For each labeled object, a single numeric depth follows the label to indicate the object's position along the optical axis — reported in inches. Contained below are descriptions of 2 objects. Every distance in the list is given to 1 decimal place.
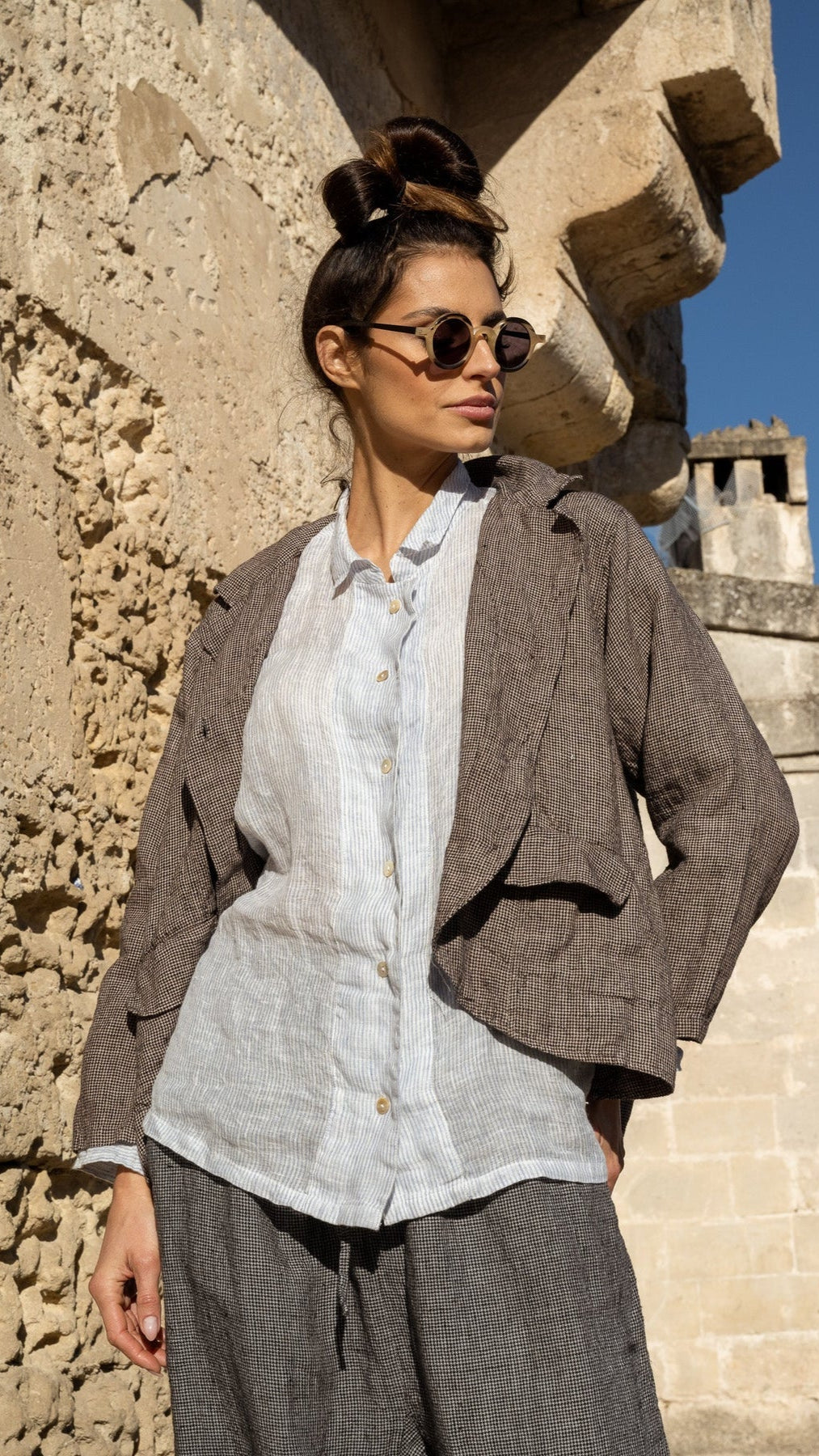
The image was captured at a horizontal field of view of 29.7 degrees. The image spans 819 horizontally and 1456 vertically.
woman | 54.8
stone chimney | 1493.6
